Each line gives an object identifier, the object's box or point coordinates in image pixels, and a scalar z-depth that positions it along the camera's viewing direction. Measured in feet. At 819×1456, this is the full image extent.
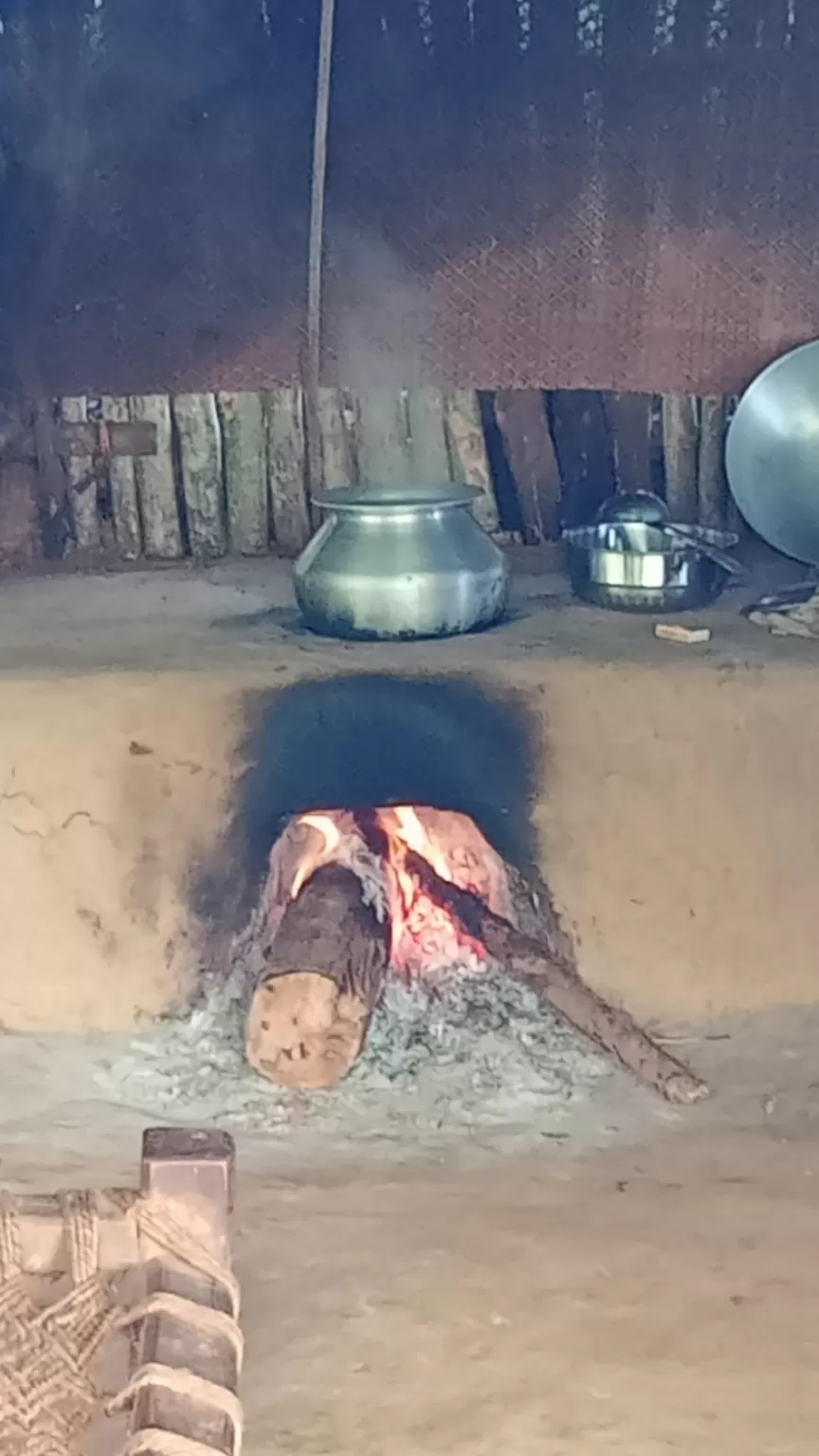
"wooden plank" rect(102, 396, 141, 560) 12.58
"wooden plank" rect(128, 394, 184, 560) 12.59
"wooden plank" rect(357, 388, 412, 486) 12.48
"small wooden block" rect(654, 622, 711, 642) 10.07
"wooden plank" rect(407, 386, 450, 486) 12.50
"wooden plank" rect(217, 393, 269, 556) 12.67
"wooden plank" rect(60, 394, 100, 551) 12.56
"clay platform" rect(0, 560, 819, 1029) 9.49
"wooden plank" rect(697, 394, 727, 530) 12.41
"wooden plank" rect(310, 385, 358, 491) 12.51
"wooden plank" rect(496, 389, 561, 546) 12.58
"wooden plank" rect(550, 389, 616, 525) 12.69
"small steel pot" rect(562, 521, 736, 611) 10.80
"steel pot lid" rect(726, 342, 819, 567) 11.02
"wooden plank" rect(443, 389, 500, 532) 12.53
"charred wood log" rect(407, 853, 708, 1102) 9.10
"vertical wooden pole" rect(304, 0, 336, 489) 10.75
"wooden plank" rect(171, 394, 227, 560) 12.65
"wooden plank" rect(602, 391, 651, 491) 12.60
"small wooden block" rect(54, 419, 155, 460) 12.58
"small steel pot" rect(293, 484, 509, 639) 10.00
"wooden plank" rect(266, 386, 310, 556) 12.64
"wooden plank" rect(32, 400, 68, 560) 12.51
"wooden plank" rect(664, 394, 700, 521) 12.47
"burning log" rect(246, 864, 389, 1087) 9.00
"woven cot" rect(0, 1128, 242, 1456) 5.20
